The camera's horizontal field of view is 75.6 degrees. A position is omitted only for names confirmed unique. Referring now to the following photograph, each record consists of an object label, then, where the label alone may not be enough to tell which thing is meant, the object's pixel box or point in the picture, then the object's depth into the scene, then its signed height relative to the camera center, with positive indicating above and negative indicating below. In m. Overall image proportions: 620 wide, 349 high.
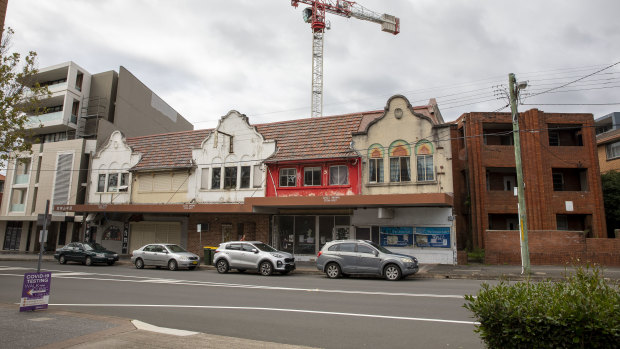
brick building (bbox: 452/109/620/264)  27.92 +4.87
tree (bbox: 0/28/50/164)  14.17 +4.86
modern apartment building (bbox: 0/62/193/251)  31.55 +7.28
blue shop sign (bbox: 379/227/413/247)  21.84 +0.29
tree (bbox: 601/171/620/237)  29.71 +3.35
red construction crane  49.97 +29.51
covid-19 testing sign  8.77 -1.26
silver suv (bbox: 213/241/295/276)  18.02 -0.89
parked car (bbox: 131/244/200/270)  20.97 -1.06
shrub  3.82 -0.70
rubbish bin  22.67 -0.96
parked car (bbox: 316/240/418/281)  15.70 -0.79
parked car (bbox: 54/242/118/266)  23.25 -1.07
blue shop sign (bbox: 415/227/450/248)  21.02 +0.28
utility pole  16.53 +2.91
